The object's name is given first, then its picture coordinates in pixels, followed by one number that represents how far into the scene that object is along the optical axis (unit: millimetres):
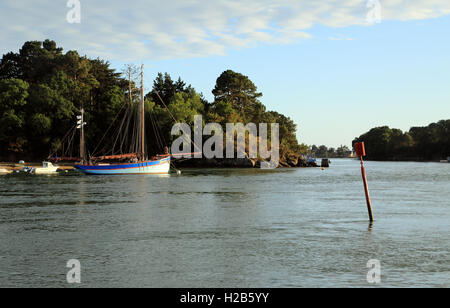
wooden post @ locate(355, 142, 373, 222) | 27419
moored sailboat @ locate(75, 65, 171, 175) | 96438
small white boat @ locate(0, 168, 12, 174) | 99850
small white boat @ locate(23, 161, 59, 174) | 100812
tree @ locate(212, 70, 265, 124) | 174375
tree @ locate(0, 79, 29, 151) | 124500
